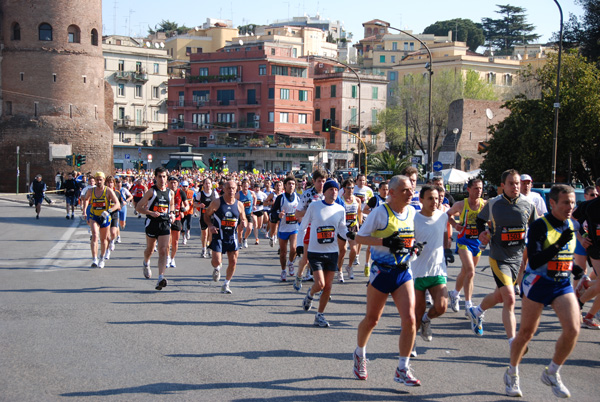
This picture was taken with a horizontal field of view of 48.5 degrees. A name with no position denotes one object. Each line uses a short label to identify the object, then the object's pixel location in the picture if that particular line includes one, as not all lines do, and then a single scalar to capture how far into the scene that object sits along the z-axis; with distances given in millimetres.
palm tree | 35281
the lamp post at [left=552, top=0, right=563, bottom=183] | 23938
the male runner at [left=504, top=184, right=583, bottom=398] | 5910
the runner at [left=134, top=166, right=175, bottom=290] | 11172
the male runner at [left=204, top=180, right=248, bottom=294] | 10727
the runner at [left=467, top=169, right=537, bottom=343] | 7387
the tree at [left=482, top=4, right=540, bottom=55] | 116812
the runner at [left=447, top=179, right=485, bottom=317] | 9211
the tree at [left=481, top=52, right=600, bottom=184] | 30266
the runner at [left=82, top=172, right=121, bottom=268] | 13617
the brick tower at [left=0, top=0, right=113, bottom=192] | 53281
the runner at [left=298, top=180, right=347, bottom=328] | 8742
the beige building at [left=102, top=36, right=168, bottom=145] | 87625
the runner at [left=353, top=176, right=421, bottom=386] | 6191
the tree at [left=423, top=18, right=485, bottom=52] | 122250
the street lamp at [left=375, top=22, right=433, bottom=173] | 31705
